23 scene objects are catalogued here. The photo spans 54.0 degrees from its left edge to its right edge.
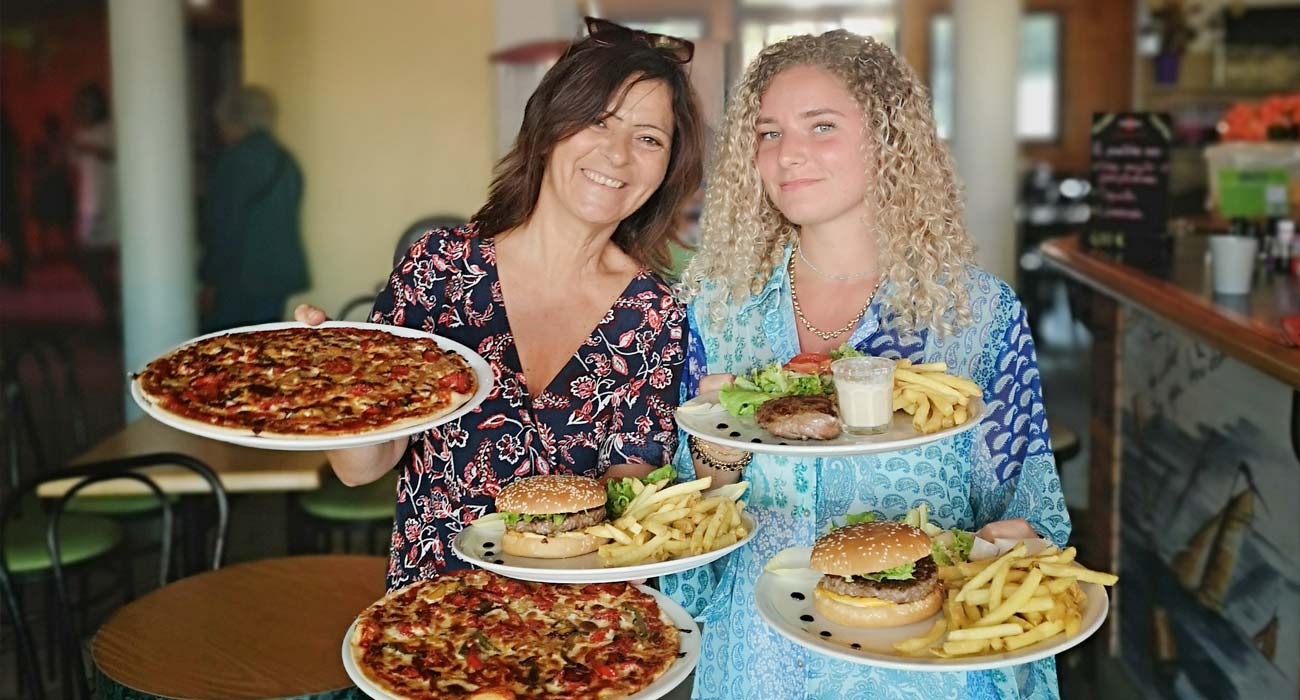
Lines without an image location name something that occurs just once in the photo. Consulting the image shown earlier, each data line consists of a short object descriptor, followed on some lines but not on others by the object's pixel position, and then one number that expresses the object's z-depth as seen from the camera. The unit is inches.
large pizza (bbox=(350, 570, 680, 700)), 69.3
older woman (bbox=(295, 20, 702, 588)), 89.8
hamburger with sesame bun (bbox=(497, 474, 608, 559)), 74.2
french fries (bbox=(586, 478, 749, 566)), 73.7
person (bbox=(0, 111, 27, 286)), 268.1
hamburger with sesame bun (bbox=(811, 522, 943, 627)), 68.8
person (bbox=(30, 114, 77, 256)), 275.9
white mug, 140.9
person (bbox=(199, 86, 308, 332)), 266.5
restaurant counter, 124.5
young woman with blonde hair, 79.1
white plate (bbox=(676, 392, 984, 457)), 66.8
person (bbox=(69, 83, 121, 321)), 279.1
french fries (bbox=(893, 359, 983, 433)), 71.1
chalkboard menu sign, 174.4
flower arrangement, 192.7
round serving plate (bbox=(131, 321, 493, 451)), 72.1
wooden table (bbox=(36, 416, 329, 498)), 140.2
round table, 99.2
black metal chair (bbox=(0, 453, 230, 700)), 126.4
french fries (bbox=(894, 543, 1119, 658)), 63.9
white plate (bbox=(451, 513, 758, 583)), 69.2
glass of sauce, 71.4
